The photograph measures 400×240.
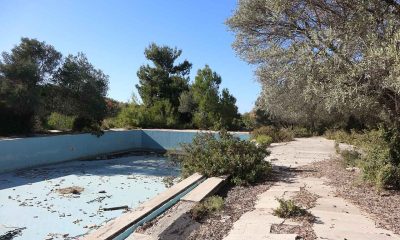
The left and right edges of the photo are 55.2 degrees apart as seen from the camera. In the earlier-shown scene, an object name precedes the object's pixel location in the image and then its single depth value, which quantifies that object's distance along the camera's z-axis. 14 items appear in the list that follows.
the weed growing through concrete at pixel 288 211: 4.26
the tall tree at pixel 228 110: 20.22
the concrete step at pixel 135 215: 3.52
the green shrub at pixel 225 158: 6.28
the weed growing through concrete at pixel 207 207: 4.27
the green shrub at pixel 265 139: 12.78
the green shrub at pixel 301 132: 15.57
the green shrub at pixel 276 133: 13.97
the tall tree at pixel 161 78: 22.84
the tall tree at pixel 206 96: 20.06
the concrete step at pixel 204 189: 4.85
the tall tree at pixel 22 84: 13.63
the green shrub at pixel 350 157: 7.53
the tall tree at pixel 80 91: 16.05
